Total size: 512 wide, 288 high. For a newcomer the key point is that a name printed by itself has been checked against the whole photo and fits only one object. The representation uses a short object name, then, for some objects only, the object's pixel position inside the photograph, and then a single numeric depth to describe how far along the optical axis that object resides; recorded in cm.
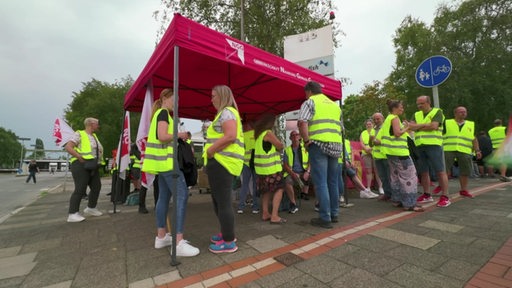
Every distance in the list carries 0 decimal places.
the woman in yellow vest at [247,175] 442
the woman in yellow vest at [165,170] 268
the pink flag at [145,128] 381
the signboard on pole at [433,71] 477
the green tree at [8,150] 7518
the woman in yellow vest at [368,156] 631
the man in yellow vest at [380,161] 524
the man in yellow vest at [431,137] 432
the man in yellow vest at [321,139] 347
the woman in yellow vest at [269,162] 381
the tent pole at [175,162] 247
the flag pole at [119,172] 510
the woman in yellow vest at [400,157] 416
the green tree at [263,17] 1238
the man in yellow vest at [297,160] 510
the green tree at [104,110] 2755
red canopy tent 288
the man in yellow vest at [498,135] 763
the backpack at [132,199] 631
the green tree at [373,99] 2300
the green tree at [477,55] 1756
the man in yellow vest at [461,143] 511
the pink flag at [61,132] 493
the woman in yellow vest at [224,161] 254
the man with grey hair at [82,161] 448
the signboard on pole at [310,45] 684
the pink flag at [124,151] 507
